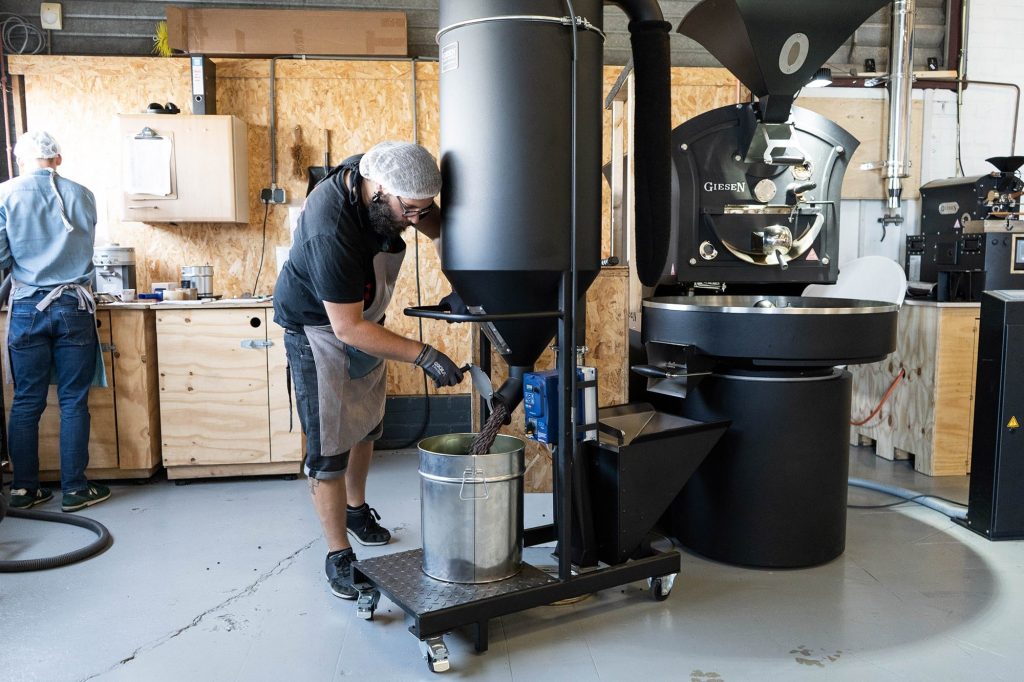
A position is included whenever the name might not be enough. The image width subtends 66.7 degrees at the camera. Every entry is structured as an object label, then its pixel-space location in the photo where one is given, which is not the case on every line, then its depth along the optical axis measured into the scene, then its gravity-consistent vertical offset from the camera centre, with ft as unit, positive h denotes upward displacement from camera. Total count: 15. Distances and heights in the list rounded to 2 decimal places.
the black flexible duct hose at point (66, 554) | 8.59 -3.31
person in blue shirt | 10.86 -0.61
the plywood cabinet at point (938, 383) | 11.80 -1.83
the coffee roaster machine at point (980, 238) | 11.80 +0.41
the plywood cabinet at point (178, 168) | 13.06 +1.64
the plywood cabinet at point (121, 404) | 11.85 -2.12
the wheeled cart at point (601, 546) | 6.59 -2.68
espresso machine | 12.83 -0.05
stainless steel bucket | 6.77 -2.20
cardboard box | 13.52 +4.09
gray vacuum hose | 9.94 -3.17
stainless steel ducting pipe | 15.17 +3.28
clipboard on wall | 13.04 +1.64
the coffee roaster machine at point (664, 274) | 6.35 -0.10
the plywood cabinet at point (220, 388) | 11.99 -1.91
